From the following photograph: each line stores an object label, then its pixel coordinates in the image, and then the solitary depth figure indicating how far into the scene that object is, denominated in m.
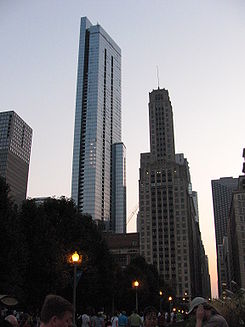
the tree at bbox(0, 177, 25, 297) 25.48
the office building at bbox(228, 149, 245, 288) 128.00
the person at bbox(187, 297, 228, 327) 5.64
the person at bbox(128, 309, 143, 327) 20.14
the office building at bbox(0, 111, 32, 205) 188.12
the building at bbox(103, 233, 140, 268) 153.12
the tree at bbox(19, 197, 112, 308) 32.19
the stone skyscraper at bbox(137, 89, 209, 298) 143.50
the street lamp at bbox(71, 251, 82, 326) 19.94
